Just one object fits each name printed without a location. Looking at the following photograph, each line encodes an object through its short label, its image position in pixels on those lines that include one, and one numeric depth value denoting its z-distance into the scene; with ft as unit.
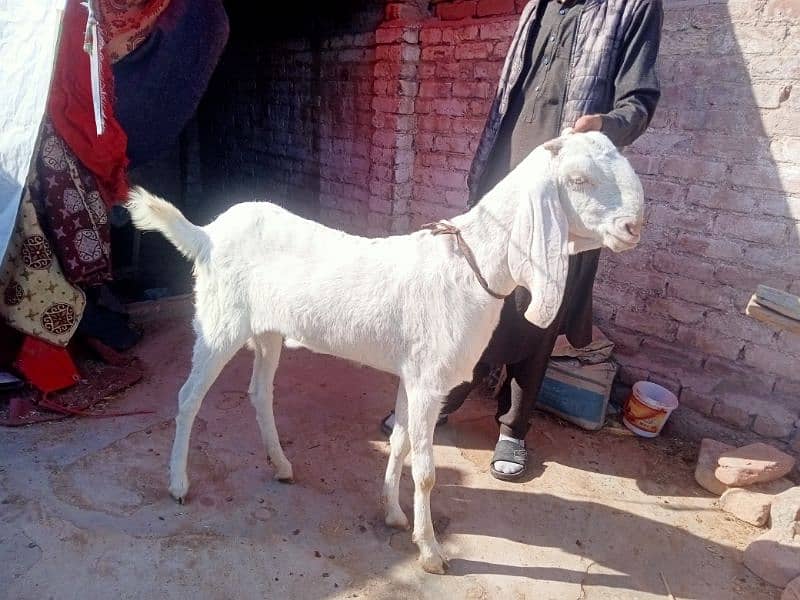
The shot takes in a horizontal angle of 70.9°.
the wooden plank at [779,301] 5.87
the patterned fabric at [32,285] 9.91
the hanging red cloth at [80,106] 9.89
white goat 5.62
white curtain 9.57
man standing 7.34
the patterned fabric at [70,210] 10.09
